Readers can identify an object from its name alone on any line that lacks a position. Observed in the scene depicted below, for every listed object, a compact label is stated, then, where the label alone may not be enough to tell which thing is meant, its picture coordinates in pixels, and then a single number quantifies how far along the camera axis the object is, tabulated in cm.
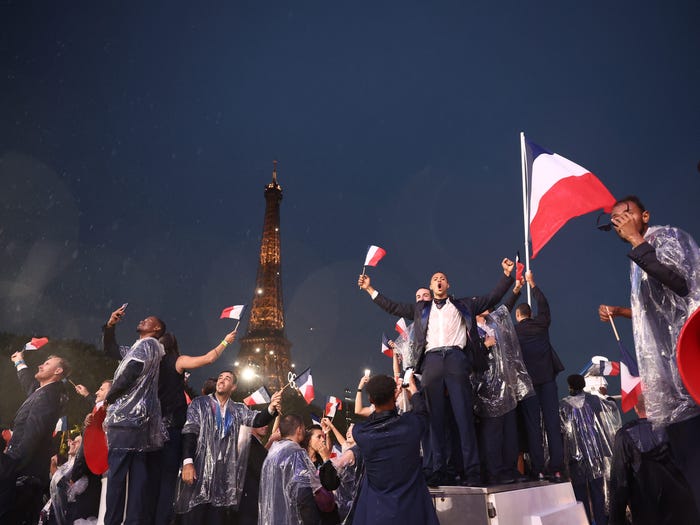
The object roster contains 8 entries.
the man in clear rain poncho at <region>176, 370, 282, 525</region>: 530
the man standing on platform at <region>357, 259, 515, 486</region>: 475
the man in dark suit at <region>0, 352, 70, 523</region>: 486
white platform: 363
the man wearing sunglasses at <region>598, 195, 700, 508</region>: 248
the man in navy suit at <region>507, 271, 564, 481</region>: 585
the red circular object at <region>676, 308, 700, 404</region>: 186
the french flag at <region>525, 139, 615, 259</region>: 602
